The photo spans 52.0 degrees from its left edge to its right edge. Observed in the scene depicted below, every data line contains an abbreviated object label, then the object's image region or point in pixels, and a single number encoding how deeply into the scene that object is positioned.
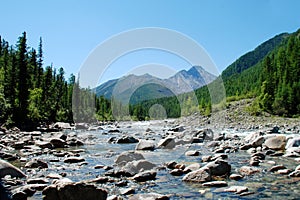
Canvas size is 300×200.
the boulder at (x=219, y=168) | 11.01
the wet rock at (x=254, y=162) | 13.18
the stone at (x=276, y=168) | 11.77
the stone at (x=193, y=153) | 16.80
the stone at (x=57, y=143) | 21.00
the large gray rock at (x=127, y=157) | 13.76
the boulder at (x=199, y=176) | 10.12
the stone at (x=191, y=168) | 11.79
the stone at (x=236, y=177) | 10.52
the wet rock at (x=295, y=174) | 10.69
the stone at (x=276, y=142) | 18.48
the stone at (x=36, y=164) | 12.64
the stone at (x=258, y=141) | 19.62
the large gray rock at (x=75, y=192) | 7.33
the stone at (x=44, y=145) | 19.71
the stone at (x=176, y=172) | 11.40
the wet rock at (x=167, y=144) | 21.14
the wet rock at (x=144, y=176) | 10.38
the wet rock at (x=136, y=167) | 11.30
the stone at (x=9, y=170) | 10.48
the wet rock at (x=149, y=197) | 8.05
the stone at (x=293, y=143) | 17.59
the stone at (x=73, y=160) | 14.30
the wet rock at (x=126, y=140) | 24.58
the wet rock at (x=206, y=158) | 14.41
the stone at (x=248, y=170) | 11.47
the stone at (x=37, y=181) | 9.68
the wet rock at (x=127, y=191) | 8.68
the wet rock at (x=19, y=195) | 7.97
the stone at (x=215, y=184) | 9.49
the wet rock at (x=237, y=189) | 8.81
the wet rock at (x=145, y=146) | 19.41
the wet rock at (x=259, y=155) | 14.70
